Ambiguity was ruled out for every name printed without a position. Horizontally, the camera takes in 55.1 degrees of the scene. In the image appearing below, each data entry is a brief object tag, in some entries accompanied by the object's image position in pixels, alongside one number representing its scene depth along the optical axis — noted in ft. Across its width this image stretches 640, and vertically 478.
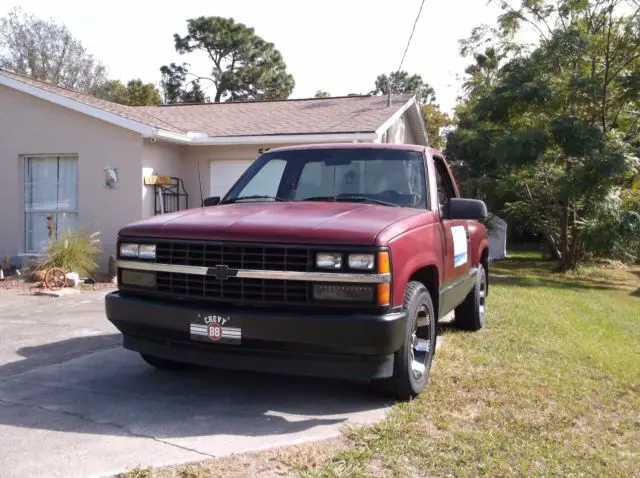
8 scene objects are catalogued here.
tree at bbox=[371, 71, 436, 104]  171.73
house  37.40
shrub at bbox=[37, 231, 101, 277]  33.65
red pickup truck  12.00
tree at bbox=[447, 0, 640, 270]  46.68
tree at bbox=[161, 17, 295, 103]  131.75
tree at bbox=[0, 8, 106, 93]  127.95
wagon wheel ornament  32.12
